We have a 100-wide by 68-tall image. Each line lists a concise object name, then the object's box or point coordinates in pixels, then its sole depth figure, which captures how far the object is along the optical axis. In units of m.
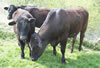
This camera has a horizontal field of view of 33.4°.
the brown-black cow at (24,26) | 5.68
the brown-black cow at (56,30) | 5.67
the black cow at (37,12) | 7.96
